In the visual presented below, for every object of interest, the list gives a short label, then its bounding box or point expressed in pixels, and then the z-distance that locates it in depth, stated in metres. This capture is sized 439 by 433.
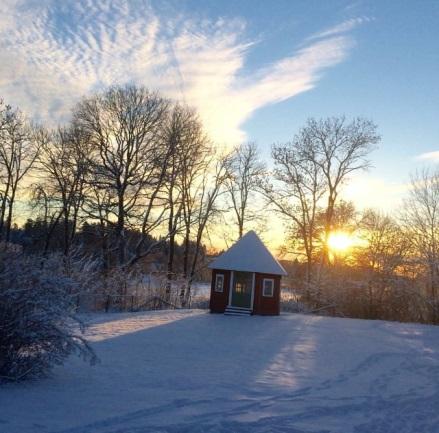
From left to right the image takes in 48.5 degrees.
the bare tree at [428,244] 27.89
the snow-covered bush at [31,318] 8.43
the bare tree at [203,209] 36.33
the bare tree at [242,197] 39.69
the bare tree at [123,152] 28.75
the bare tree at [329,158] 35.41
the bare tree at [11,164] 32.56
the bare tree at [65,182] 31.11
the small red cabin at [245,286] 24.39
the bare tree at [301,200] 36.56
